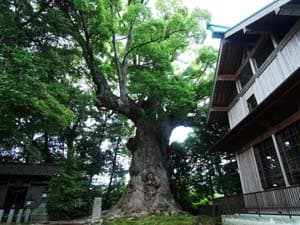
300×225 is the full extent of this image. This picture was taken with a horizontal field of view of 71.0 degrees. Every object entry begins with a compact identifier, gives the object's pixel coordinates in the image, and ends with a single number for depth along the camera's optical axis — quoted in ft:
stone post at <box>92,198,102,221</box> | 23.02
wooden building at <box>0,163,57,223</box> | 57.52
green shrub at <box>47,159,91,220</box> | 42.96
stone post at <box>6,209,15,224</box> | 39.66
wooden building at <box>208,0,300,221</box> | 20.49
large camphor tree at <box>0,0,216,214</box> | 34.01
